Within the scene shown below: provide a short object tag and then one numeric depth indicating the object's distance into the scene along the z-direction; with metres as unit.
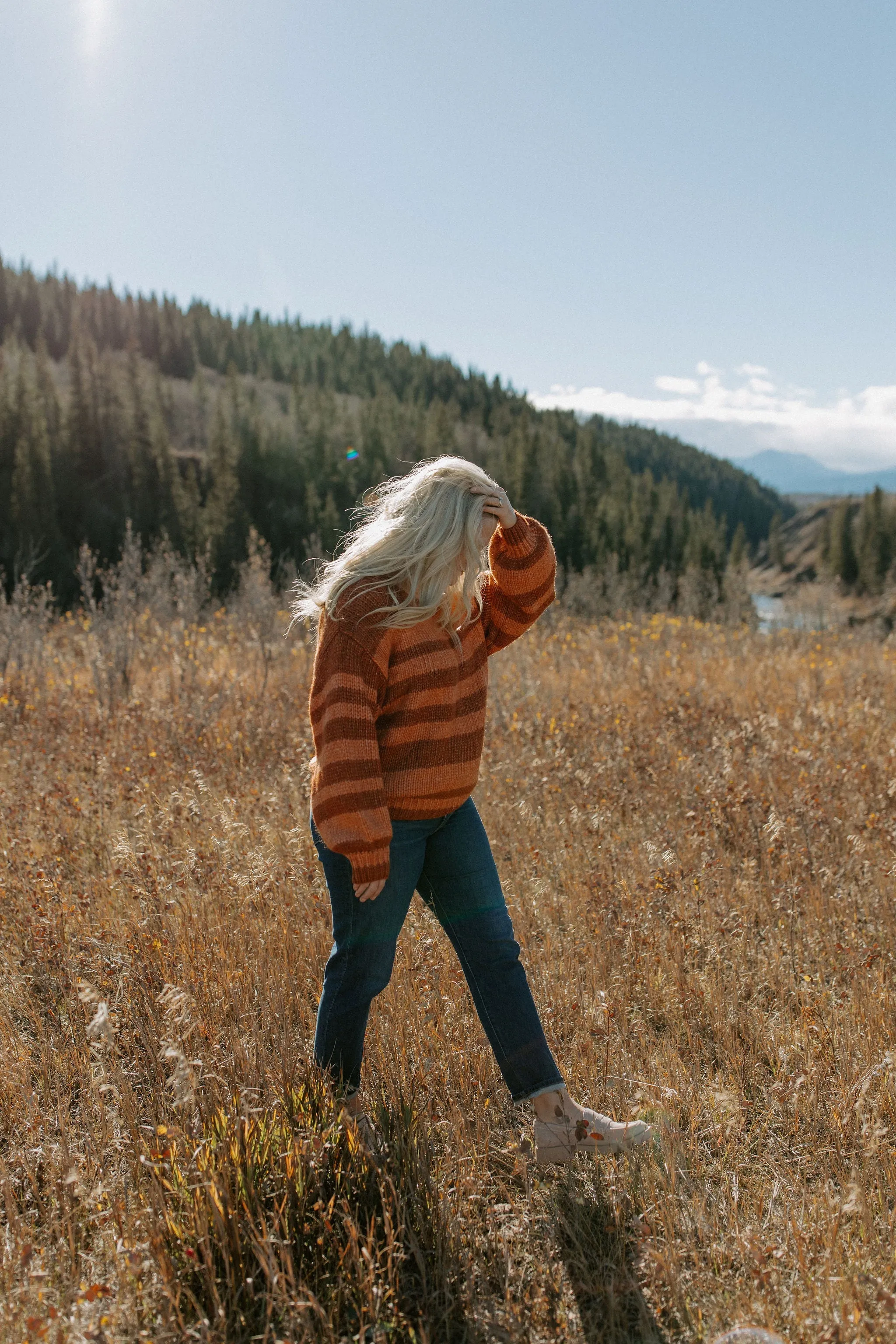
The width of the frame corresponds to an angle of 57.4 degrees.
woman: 2.11
